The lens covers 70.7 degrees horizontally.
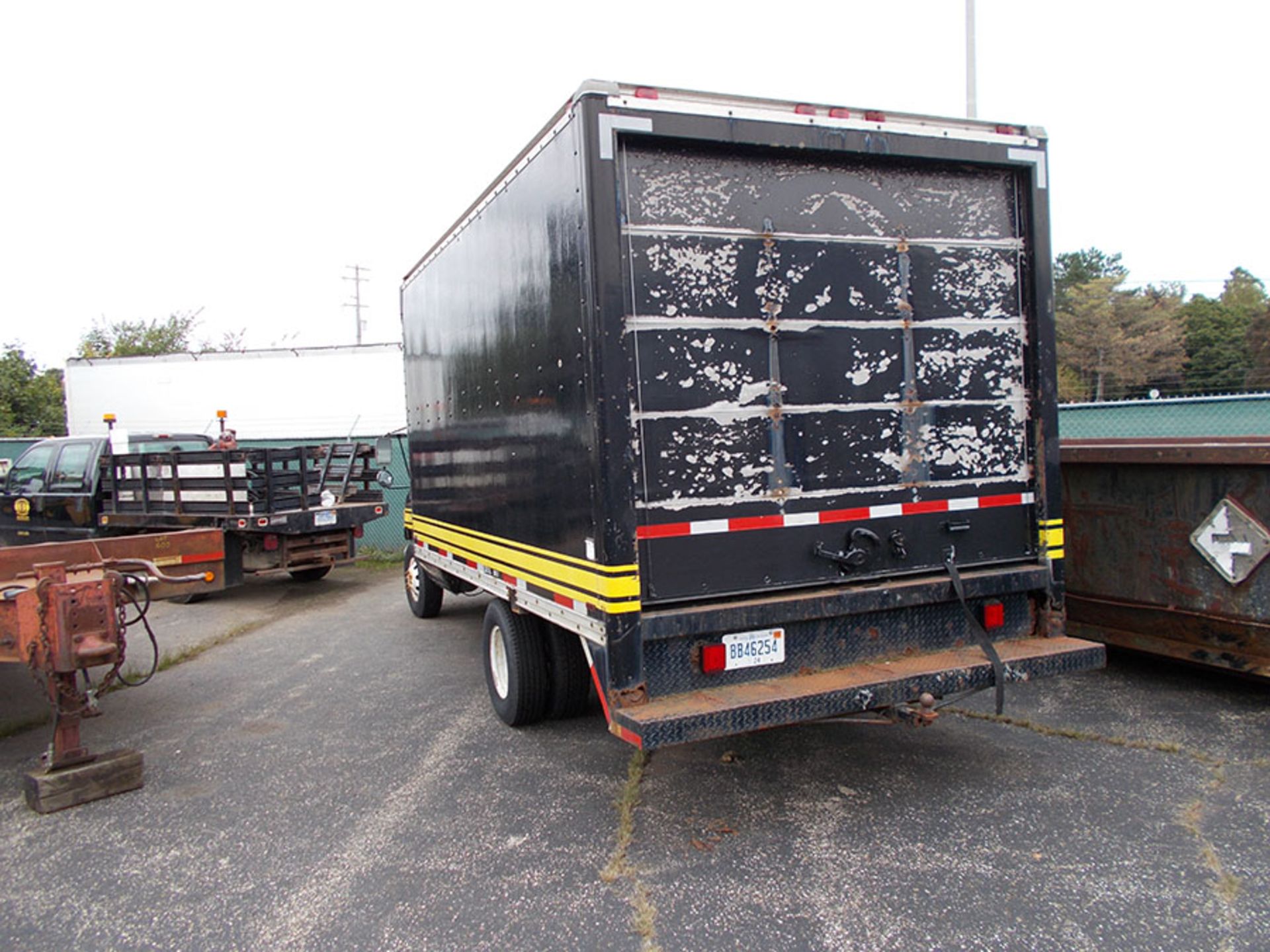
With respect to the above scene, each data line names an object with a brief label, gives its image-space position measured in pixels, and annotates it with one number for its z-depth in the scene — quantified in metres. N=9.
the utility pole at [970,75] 11.34
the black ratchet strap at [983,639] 4.16
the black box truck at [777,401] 3.89
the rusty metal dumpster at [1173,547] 5.25
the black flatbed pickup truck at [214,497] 10.56
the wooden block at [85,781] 4.57
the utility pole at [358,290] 51.69
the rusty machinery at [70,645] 4.52
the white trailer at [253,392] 20.97
